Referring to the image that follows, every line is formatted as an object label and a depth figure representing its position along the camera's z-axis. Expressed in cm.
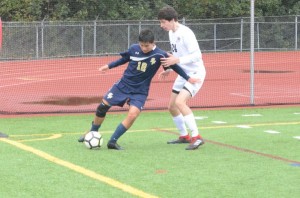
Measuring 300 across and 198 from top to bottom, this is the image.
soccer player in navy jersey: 1020
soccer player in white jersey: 1027
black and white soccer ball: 1011
